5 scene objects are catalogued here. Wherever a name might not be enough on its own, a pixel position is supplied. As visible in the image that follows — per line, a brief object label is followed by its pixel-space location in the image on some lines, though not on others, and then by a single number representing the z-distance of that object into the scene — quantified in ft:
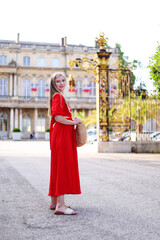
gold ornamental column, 45.98
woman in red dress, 11.89
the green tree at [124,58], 155.81
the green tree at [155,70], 44.57
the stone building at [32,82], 143.13
